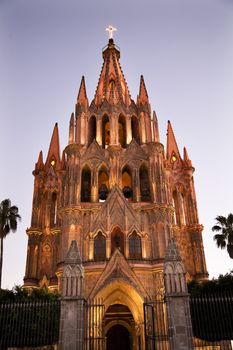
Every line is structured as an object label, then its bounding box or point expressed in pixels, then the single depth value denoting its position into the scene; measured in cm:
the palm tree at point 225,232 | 3183
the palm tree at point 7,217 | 3075
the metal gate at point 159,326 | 2468
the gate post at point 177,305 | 1467
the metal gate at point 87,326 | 1616
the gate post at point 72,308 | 1493
